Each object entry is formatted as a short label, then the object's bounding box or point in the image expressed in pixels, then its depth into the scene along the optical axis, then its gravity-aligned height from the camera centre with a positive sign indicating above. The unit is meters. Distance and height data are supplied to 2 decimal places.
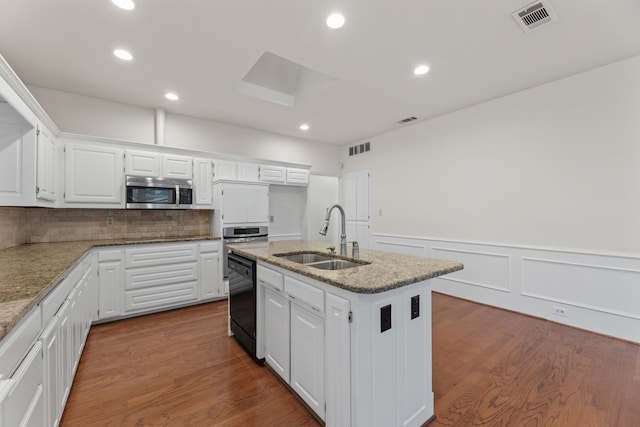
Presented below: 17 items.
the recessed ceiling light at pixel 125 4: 1.99 +1.60
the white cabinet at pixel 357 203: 5.70 +0.26
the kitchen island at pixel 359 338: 1.36 -0.71
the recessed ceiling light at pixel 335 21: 2.15 +1.60
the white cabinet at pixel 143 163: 3.53 +0.72
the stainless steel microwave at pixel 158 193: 3.49 +0.32
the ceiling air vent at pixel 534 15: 2.07 +1.60
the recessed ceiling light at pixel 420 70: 2.93 +1.61
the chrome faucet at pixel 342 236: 2.25 -0.18
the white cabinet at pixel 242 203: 4.03 +0.21
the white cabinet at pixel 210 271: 3.79 -0.79
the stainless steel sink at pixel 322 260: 2.16 -0.39
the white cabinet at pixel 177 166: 3.78 +0.72
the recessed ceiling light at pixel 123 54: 2.60 +1.60
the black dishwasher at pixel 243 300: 2.33 -0.79
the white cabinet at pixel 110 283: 3.12 -0.79
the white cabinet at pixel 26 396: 0.88 -0.68
